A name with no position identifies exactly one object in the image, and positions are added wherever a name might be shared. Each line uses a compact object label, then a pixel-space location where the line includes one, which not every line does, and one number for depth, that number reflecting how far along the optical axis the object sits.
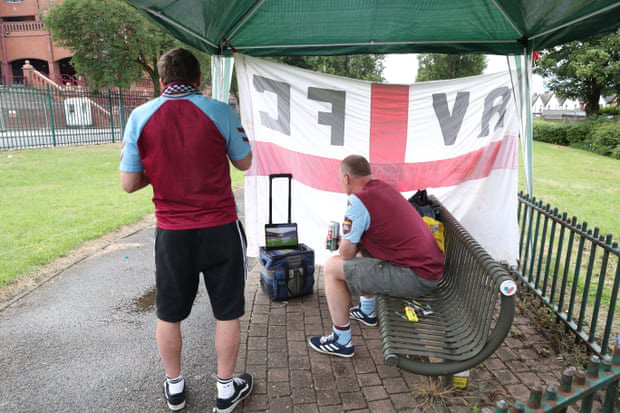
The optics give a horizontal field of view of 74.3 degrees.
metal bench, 2.23
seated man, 2.74
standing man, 2.07
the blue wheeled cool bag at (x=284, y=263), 3.80
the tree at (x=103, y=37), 18.06
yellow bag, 3.62
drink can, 3.34
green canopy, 3.22
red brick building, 32.06
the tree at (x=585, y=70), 21.58
